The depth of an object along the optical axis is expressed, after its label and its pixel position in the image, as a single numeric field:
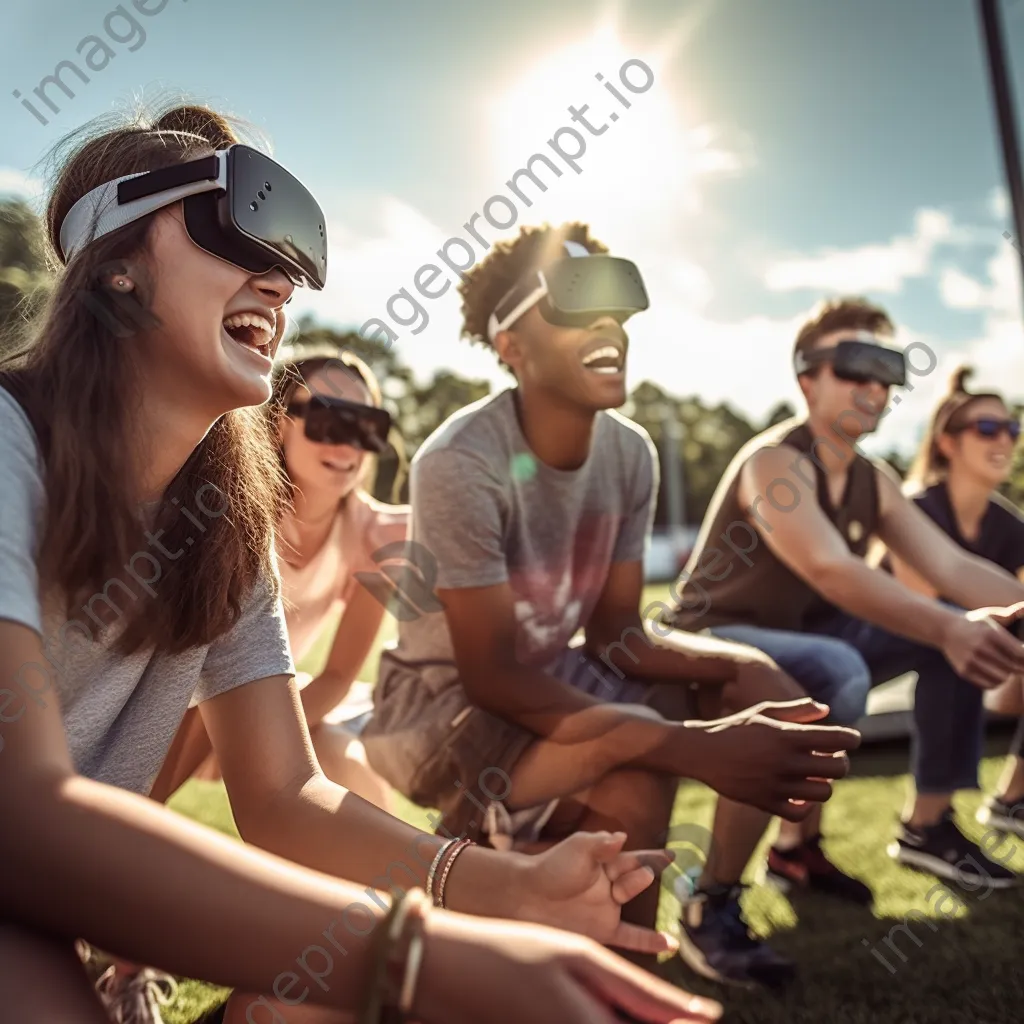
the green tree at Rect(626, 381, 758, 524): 53.81
